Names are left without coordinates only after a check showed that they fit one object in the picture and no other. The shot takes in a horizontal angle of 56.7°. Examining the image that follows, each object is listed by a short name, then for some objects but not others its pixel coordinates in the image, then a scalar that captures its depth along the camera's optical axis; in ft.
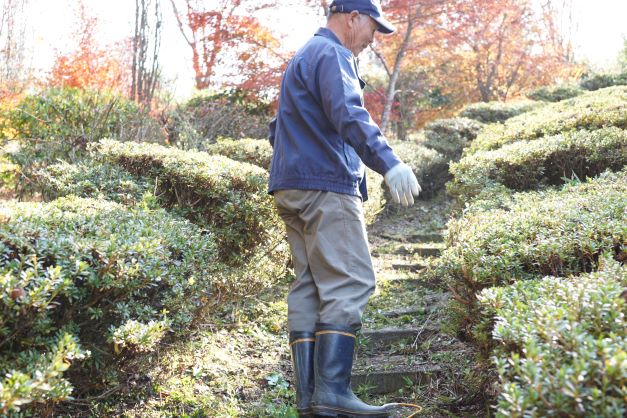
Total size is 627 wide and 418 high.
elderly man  8.64
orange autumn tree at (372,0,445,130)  34.24
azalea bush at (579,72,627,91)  45.60
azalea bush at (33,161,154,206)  13.19
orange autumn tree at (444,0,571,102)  47.78
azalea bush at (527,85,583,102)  44.52
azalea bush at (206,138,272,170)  20.17
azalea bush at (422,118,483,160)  35.12
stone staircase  10.30
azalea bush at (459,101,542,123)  40.22
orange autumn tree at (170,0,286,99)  33.45
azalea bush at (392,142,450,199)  28.96
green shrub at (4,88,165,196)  20.52
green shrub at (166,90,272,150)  25.88
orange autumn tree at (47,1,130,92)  44.21
